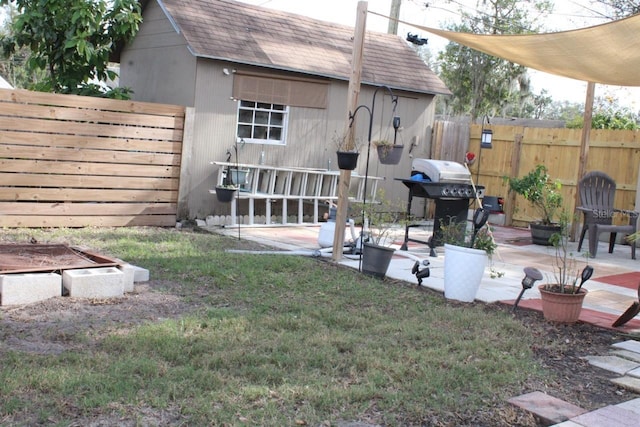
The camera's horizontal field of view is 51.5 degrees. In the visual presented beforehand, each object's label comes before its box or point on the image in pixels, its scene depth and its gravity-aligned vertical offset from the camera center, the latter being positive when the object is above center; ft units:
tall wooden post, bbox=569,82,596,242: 33.27 +2.68
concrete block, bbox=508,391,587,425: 11.41 -3.82
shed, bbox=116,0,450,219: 32.71 +4.33
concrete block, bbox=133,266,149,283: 19.16 -3.52
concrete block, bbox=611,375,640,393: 13.30 -3.73
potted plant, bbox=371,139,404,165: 25.12 +0.94
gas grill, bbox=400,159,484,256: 27.73 -0.22
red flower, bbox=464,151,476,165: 28.22 +1.09
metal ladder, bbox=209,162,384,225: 32.99 -0.95
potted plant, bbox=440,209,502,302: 19.84 -2.54
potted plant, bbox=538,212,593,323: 17.71 -2.86
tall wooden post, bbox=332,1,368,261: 24.08 +2.48
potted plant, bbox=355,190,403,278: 22.45 -2.58
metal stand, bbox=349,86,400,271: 23.49 +1.84
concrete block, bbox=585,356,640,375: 14.47 -3.69
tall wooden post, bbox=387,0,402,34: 55.98 +13.94
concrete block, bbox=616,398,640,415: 12.11 -3.80
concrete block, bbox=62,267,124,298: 16.79 -3.43
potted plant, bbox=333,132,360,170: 23.68 +0.65
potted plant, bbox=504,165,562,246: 33.19 -0.35
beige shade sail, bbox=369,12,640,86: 17.75 +4.21
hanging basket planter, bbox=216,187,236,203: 30.73 -1.52
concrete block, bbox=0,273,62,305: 15.80 -3.51
